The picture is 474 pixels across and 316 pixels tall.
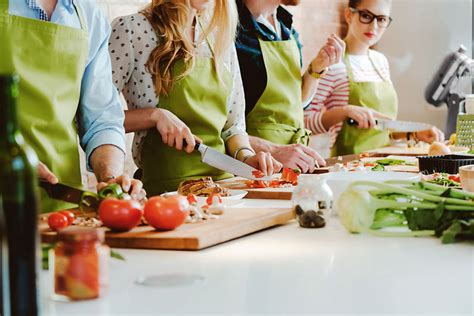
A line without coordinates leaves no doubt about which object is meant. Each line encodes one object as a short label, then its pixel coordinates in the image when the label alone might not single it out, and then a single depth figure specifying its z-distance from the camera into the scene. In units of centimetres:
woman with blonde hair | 272
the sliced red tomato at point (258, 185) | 236
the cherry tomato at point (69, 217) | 163
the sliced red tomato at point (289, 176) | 245
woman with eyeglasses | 454
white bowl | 186
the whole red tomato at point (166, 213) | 155
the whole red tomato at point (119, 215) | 154
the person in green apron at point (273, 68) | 346
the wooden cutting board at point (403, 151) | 373
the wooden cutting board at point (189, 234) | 151
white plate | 202
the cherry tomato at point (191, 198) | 195
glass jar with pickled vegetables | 109
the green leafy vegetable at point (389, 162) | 310
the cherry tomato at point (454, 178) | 238
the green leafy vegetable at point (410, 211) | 157
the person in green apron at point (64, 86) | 208
